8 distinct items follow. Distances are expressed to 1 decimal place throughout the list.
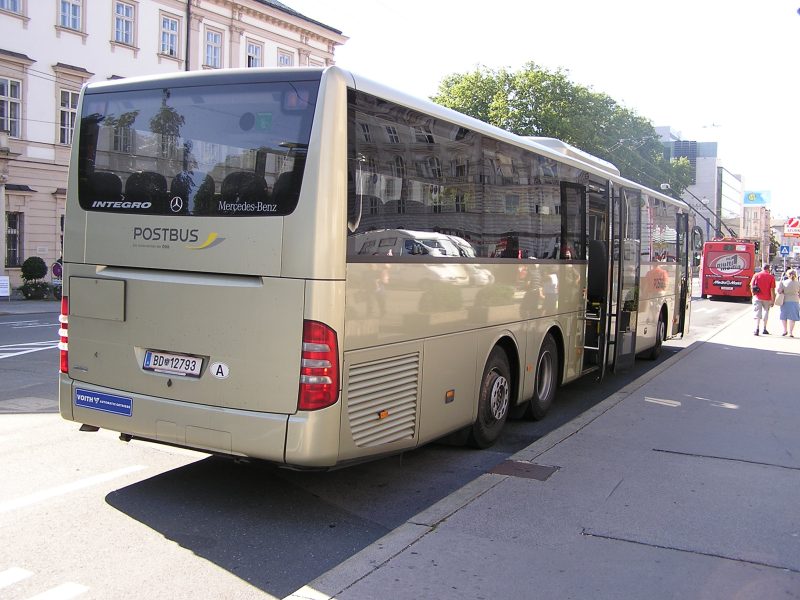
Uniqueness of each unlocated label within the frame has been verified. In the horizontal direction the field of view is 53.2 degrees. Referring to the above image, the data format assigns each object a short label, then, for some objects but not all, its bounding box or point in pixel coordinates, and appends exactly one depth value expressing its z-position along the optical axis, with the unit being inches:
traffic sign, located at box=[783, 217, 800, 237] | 1668.3
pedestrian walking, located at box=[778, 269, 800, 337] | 794.2
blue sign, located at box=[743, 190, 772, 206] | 3058.6
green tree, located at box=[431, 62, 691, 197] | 1815.9
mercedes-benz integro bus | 199.3
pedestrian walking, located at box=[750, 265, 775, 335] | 802.2
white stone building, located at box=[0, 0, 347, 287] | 1177.4
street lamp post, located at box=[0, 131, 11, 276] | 1144.8
